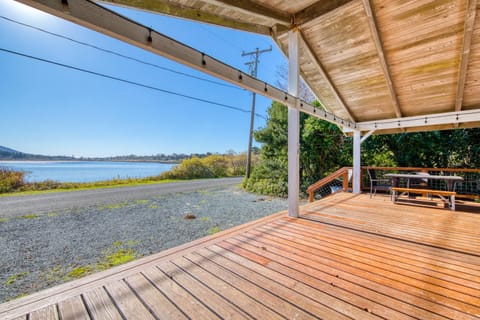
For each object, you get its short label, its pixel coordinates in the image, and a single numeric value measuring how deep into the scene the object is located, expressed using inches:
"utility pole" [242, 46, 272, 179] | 529.2
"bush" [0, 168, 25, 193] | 364.8
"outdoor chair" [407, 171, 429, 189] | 211.3
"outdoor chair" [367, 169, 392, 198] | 211.2
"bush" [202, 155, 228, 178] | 708.7
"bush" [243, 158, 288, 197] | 397.7
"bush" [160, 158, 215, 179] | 627.8
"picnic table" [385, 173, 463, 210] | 165.4
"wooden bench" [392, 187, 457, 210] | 164.1
